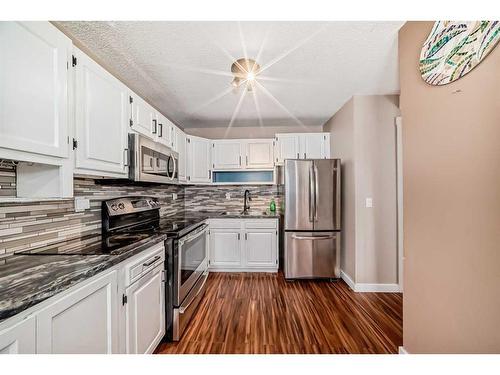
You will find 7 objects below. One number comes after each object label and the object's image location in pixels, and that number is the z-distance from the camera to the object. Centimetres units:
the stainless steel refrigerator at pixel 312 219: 310
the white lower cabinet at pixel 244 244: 343
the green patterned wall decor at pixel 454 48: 94
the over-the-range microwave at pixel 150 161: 181
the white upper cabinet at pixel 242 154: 376
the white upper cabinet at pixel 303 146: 365
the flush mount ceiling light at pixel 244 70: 194
